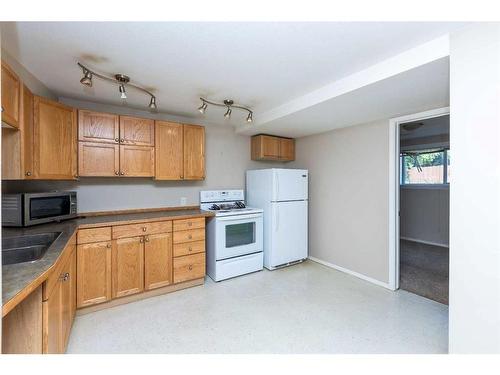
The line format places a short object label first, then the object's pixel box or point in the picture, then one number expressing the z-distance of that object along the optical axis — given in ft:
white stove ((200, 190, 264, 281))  10.15
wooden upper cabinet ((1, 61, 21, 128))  4.92
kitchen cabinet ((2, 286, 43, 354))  3.96
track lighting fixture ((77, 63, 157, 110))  6.20
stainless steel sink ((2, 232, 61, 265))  5.27
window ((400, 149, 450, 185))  15.83
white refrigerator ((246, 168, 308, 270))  11.45
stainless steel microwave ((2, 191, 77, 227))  6.82
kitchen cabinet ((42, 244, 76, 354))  4.26
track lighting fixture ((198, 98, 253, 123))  8.74
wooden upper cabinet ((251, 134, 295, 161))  12.81
